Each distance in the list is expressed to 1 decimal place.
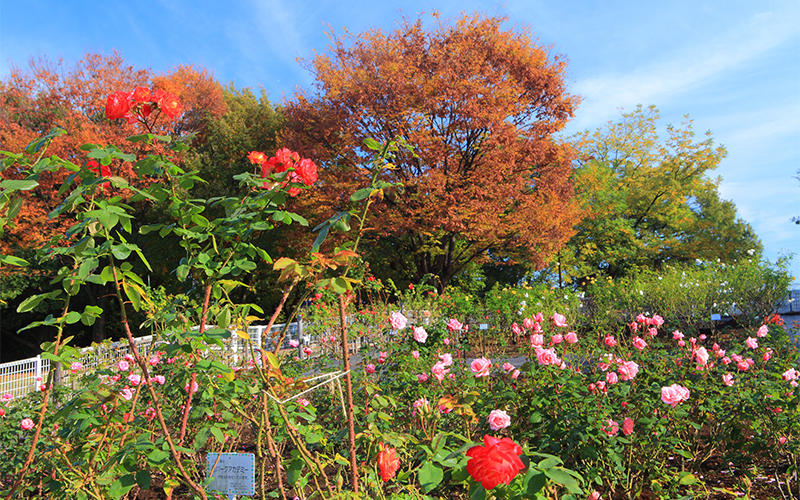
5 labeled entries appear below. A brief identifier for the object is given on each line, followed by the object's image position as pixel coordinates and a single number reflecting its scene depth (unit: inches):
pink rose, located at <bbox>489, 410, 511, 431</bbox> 79.7
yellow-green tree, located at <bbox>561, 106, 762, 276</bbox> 815.1
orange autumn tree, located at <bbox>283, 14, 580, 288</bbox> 510.9
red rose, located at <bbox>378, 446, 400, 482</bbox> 56.1
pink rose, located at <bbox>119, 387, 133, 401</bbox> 106.4
